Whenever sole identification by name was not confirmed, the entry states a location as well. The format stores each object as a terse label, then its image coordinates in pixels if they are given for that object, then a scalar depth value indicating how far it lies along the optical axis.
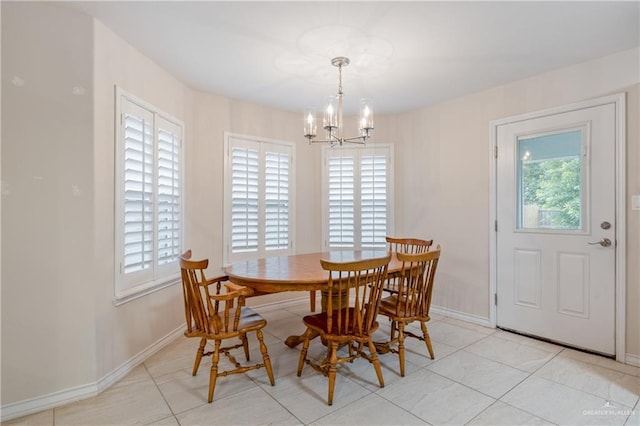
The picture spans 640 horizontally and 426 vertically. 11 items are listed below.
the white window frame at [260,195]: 3.59
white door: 2.62
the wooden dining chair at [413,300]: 2.34
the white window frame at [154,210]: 2.32
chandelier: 2.45
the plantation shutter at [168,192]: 2.82
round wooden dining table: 2.10
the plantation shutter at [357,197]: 4.17
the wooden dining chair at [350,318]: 1.97
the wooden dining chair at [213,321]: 2.03
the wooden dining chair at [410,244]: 3.16
